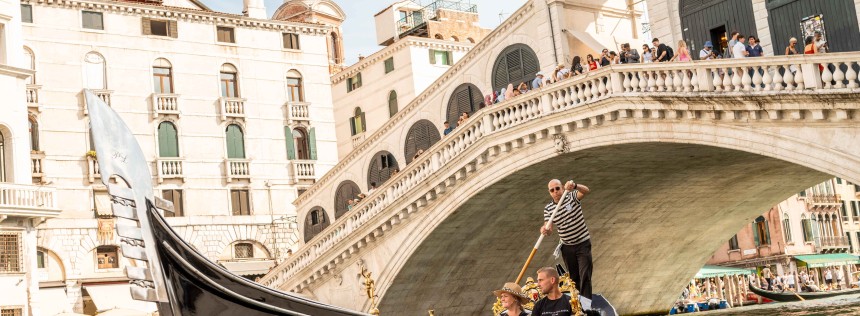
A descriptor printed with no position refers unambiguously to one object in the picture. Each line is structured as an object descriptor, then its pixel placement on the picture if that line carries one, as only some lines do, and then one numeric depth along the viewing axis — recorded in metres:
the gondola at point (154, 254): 8.23
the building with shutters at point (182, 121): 24.23
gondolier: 9.01
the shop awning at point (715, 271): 33.82
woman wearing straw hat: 7.60
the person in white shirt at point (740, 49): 14.03
